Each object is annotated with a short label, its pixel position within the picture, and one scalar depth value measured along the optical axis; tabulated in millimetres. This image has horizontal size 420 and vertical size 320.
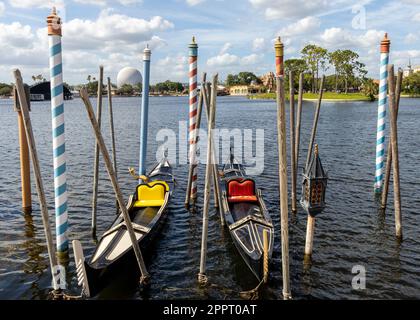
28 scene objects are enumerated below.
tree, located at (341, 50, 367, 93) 115312
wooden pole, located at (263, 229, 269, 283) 9555
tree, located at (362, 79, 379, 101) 110875
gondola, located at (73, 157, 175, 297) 8656
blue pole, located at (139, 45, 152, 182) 16625
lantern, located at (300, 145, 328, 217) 9859
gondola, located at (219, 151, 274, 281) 10250
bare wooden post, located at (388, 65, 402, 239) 11578
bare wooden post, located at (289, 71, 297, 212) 14531
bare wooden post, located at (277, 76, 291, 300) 7844
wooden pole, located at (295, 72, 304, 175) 14578
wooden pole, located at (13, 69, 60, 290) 8562
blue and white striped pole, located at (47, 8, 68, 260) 10116
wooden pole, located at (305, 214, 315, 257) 10507
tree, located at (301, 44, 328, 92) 108938
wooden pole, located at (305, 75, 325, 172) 15086
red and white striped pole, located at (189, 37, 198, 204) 15467
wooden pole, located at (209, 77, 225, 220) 9428
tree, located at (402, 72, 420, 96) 121356
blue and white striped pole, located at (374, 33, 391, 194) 15922
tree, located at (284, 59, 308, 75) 114062
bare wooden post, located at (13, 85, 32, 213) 14281
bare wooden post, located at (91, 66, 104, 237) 13078
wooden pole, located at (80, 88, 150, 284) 8352
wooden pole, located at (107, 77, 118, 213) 15755
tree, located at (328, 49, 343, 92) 113369
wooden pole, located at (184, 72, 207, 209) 13880
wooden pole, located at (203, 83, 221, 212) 12334
